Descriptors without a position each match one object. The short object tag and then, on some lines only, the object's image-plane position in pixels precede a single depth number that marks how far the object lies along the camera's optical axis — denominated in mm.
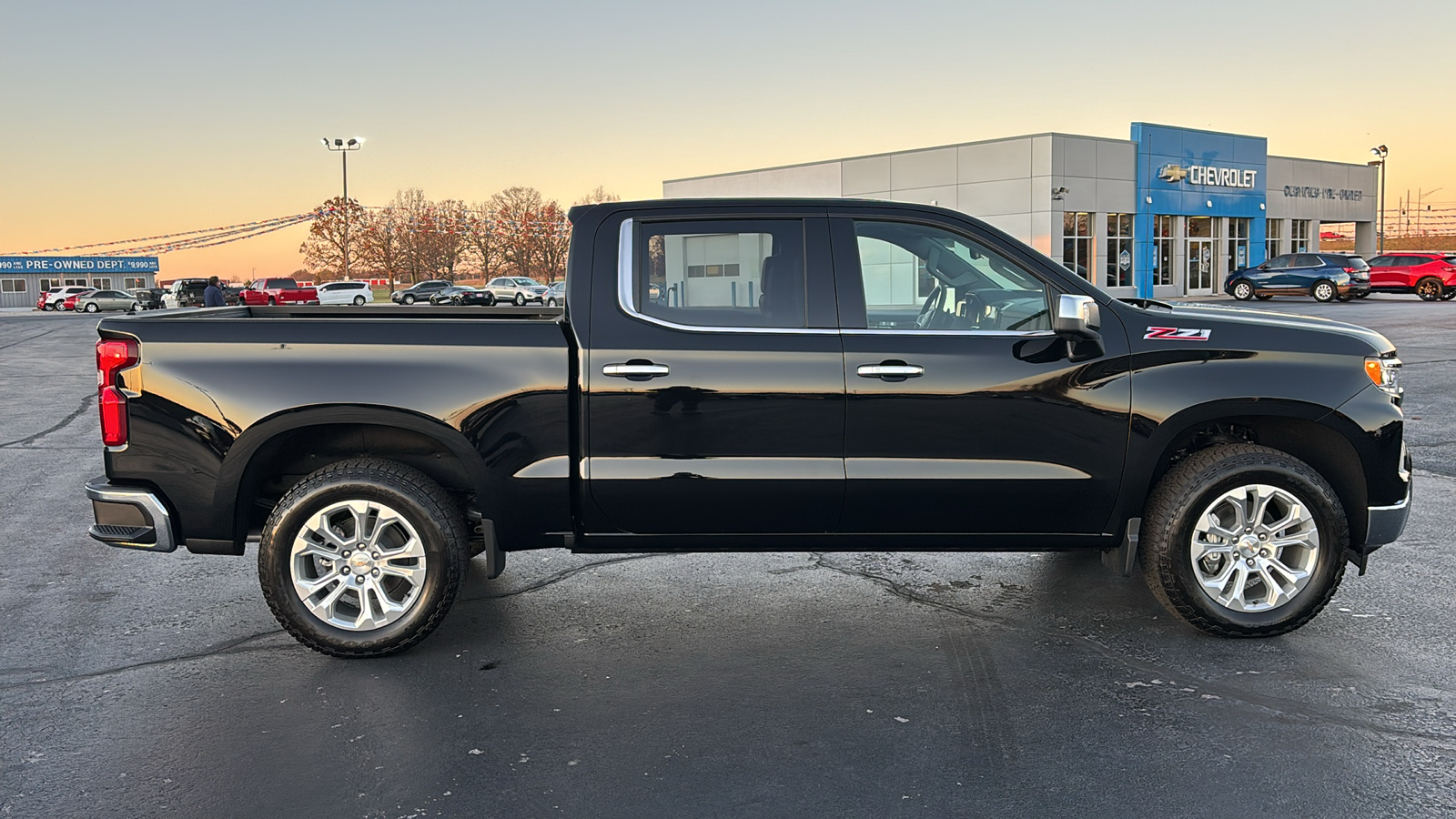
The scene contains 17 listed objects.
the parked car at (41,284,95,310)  70000
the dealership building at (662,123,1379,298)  45562
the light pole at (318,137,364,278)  69438
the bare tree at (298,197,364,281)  83500
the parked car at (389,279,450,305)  67125
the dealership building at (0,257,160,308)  99438
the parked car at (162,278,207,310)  56875
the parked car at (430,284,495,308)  59597
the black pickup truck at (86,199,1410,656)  4797
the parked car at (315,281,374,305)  62688
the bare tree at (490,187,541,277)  96438
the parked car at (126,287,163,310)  63681
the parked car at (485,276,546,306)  62781
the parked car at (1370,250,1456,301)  38906
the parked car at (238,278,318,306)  61750
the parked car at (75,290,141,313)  62750
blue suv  38406
